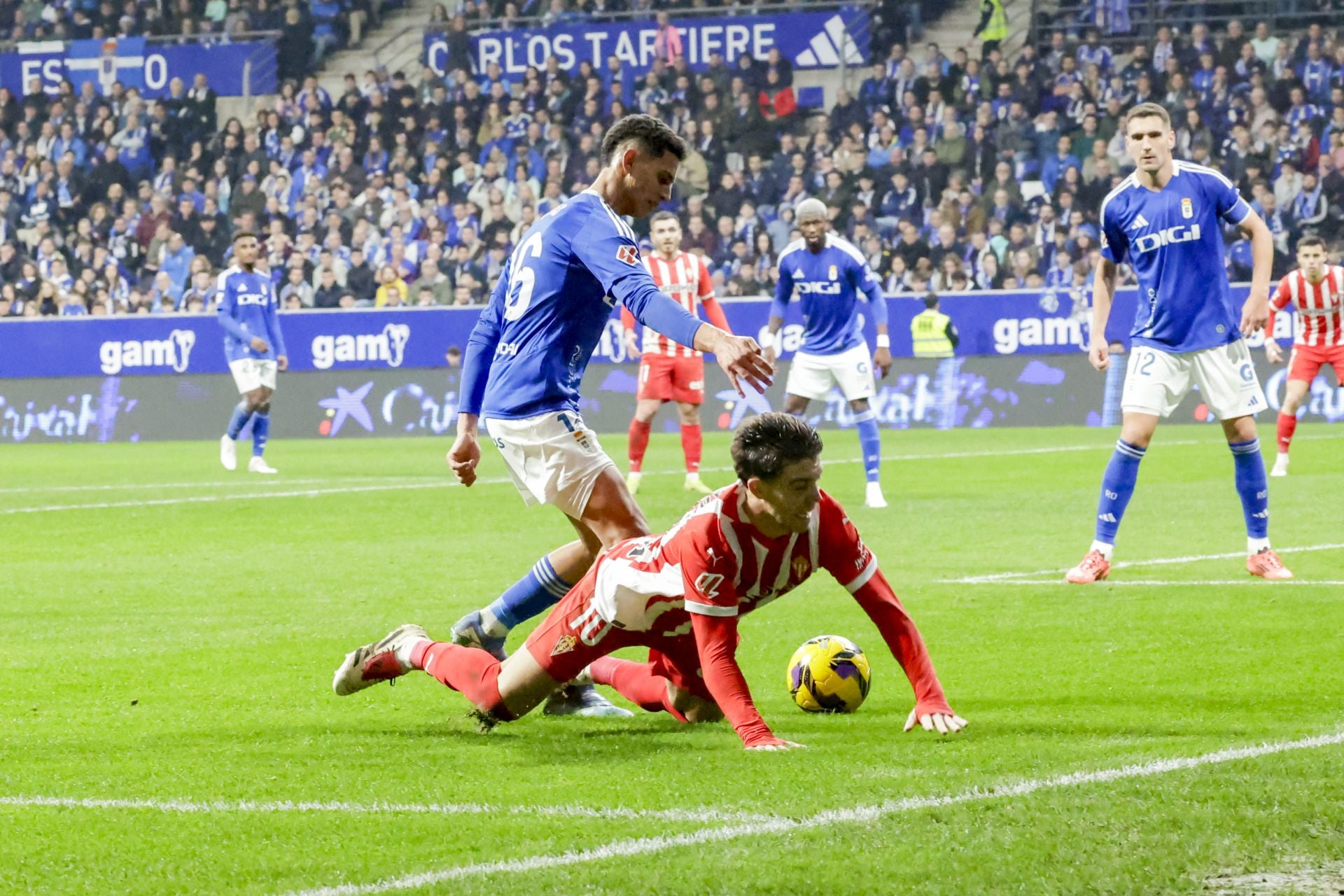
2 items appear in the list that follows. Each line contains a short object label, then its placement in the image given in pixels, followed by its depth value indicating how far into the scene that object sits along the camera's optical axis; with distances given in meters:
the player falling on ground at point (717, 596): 10.17
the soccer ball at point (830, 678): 12.04
